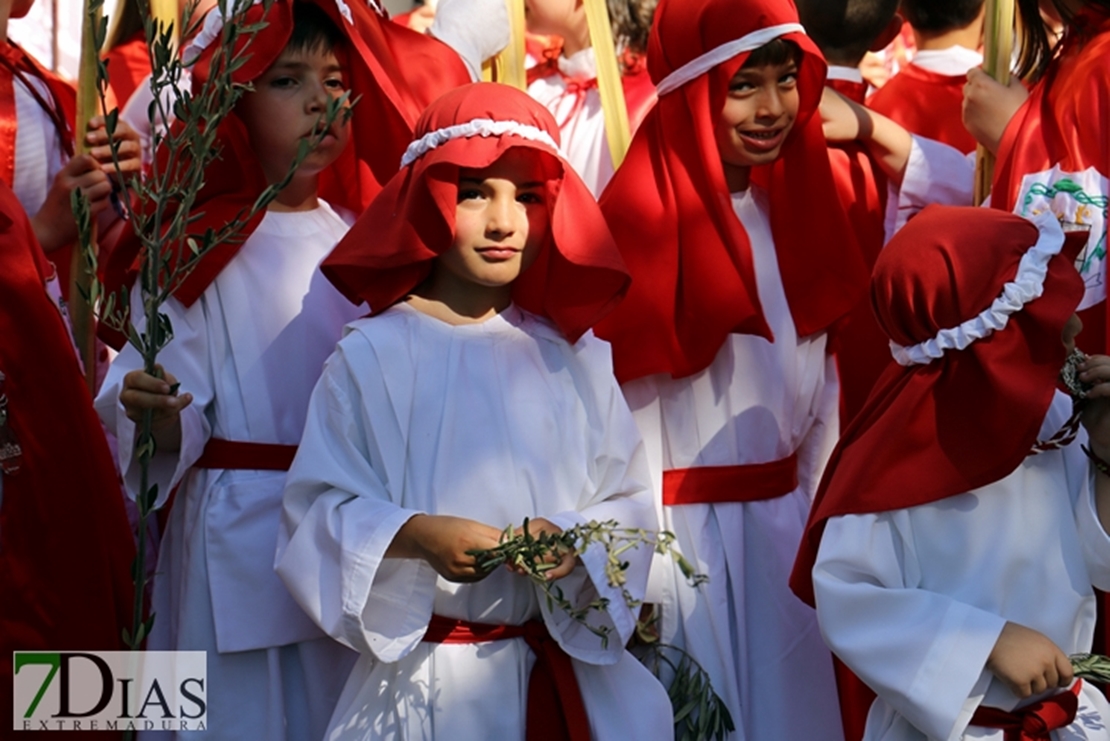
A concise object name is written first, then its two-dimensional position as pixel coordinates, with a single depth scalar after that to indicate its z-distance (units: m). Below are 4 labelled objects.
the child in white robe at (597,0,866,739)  7.92
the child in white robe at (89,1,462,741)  7.24
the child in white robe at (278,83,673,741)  6.45
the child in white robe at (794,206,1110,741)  6.17
